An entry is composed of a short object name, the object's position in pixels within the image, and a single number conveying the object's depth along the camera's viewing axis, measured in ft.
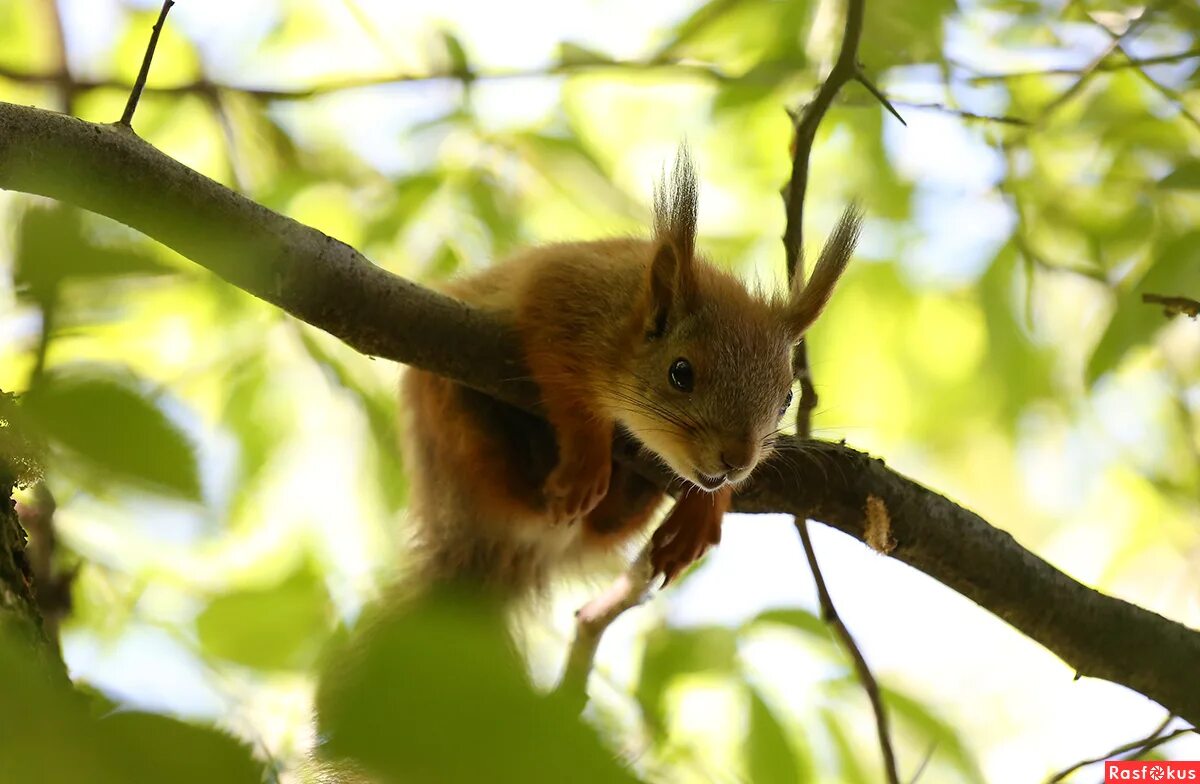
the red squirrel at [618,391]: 17.90
